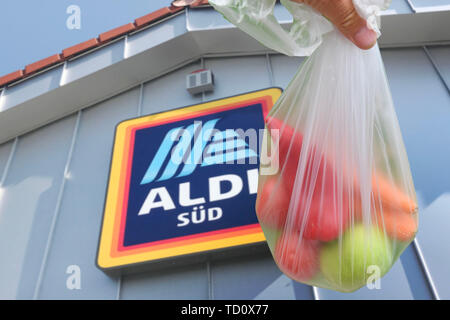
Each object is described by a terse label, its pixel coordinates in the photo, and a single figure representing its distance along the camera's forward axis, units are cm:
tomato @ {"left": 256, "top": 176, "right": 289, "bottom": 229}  79
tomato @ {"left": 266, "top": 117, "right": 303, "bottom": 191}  79
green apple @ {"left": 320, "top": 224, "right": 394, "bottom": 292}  75
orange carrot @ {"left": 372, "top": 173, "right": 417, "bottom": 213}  77
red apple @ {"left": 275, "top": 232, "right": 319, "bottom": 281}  77
